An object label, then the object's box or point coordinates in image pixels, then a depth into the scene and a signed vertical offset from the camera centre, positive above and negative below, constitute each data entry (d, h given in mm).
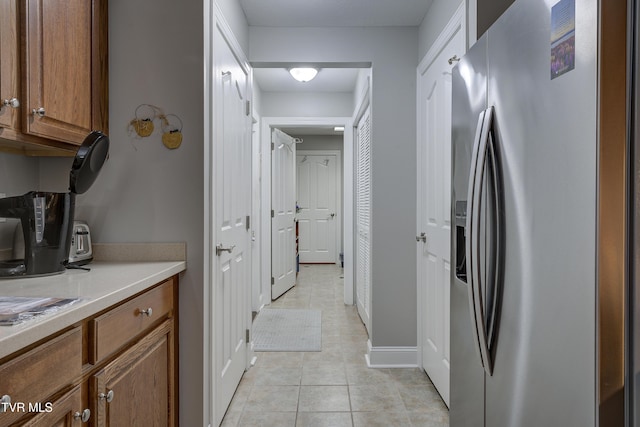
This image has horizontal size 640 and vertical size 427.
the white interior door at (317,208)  8000 -25
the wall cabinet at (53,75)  1259 +449
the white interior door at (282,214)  4887 -88
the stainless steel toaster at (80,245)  1586 -150
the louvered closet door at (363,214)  3782 -68
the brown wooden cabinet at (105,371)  833 -420
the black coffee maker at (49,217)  1353 -36
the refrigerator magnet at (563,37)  837 +348
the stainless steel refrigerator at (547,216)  770 -20
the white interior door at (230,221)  2051 -79
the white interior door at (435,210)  2301 -18
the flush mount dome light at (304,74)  3680 +1173
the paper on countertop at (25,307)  860 -227
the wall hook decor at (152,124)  1775 +349
